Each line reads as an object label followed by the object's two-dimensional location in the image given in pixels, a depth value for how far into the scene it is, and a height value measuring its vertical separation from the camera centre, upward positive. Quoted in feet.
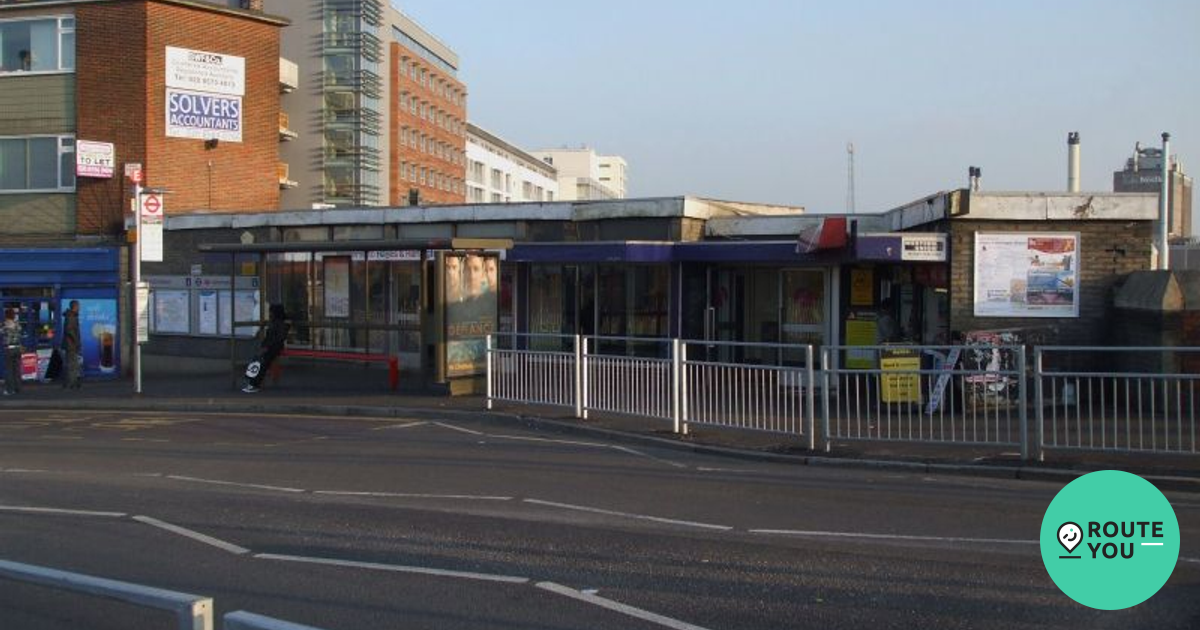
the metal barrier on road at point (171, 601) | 11.65 -3.19
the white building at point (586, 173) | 407.03 +65.14
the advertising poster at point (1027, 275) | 53.62 +2.14
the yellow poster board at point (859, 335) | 65.41 -0.99
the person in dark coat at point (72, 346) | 76.18 -1.73
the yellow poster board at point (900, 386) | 41.50 -2.59
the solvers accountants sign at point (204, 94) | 94.58 +20.34
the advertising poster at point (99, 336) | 89.71 -1.21
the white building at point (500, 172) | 339.57 +49.64
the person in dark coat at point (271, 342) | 68.08 -1.34
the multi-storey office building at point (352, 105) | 236.02 +49.74
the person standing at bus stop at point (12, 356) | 75.46 -2.39
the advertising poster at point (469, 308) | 62.44 +0.70
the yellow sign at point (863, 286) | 66.39 +2.00
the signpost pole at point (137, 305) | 71.41 +1.04
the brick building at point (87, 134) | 90.63 +16.08
